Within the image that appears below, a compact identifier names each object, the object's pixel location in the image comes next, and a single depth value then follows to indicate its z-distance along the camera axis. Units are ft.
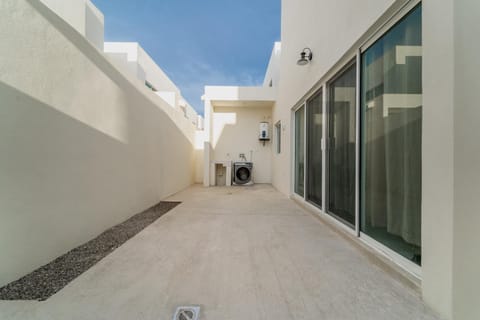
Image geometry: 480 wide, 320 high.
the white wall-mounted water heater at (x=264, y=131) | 23.58
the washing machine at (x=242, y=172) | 22.90
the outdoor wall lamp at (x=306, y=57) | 10.47
